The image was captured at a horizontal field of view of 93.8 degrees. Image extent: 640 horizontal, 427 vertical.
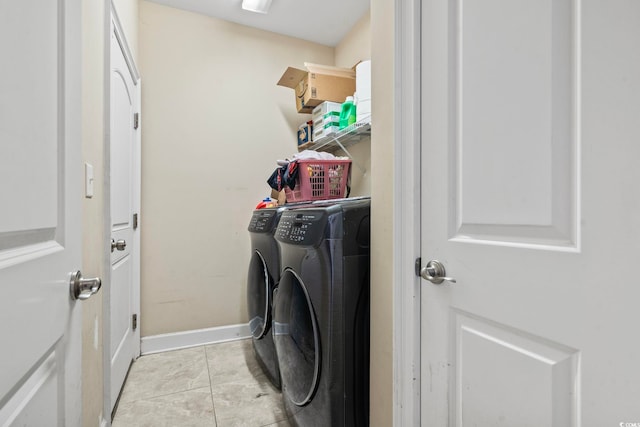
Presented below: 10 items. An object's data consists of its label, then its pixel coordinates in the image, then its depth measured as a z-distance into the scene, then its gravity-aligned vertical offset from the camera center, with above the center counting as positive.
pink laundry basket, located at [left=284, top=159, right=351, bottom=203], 1.90 +0.21
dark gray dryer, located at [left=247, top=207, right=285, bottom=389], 1.77 -0.46
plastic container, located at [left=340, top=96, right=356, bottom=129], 2.13 +0.71
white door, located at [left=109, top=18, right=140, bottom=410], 1.64 -0.01
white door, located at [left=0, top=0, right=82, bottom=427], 0.44 +0.00
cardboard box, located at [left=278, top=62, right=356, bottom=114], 2.25 +1.00
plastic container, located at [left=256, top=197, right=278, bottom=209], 2.43 +0.07
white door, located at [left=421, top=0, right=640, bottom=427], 0.53 +0.00
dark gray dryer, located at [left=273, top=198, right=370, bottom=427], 1.09 -0.39
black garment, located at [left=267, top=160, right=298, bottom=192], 1.92 +0.24
